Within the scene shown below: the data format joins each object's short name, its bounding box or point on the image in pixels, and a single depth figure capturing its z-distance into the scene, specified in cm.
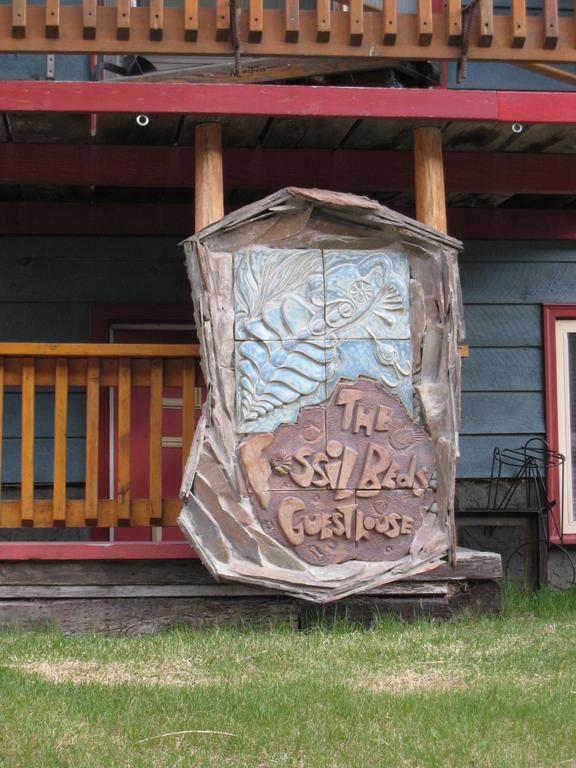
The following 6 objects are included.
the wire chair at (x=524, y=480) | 816
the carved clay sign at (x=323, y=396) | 558
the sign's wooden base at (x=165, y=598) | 589
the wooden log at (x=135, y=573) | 594
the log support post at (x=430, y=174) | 631
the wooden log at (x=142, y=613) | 588
